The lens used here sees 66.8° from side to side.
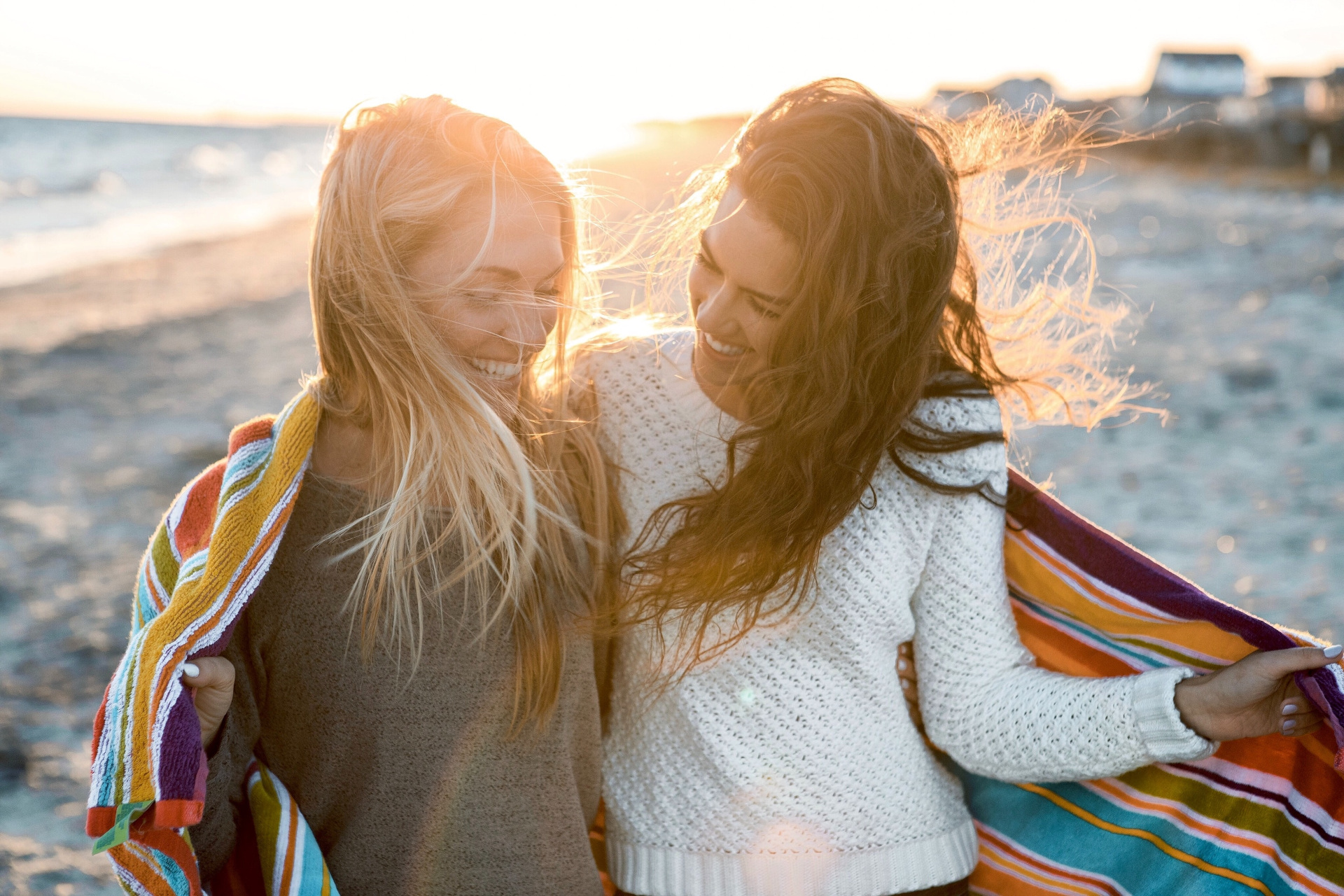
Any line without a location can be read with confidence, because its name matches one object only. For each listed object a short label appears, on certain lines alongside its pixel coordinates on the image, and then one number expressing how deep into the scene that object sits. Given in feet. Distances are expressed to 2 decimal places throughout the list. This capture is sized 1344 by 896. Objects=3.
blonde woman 5.61
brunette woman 5.70
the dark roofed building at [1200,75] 187.52
